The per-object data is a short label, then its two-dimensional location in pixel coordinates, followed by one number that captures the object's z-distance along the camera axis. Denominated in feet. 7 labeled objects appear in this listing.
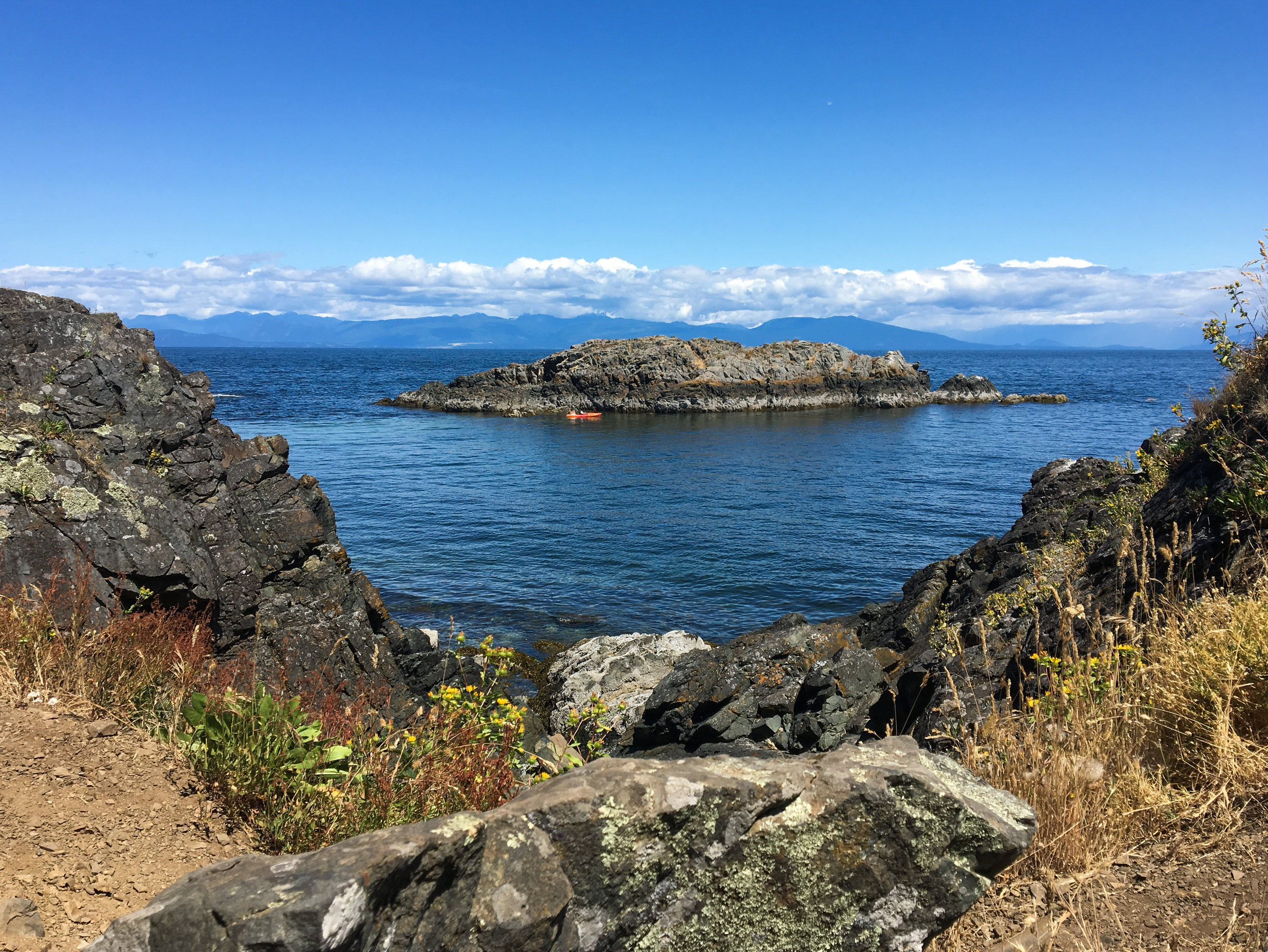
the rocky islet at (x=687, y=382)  280.51
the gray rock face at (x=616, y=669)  50.65
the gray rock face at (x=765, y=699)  35.29
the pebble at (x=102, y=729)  15.61
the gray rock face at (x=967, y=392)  310.04
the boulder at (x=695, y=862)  8.77
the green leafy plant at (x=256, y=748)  13.84
